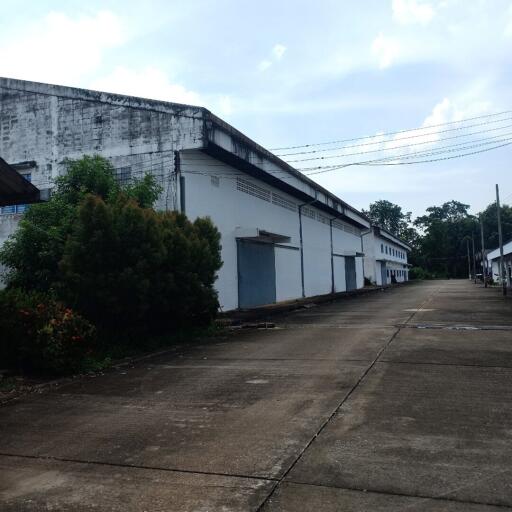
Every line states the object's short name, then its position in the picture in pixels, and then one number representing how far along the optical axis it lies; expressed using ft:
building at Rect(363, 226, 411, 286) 168.35
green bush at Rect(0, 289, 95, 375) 27.09
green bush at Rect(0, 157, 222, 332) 33.68
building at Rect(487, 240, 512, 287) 121.27
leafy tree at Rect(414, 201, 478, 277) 312.87
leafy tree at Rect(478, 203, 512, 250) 287.89
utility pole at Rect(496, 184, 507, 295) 108.29
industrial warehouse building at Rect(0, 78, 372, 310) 53.98
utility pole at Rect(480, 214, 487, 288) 154.05
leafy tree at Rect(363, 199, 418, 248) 379.35
